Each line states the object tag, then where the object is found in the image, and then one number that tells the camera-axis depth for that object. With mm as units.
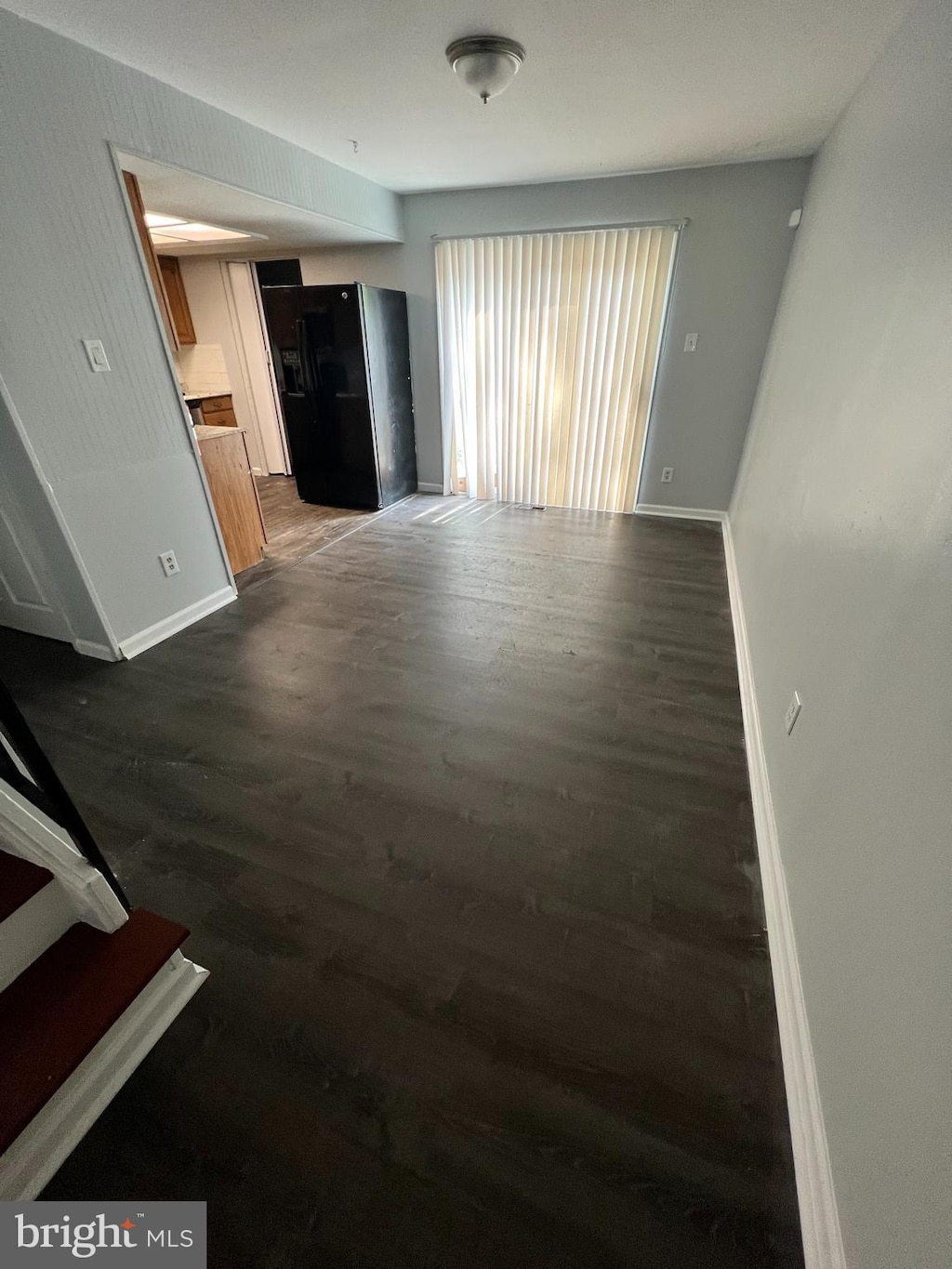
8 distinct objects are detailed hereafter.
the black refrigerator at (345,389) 4078
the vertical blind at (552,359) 3811
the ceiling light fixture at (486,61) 1910
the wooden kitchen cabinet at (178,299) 5074
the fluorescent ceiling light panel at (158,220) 3276
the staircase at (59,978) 937
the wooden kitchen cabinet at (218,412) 5445
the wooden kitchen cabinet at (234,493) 3219
